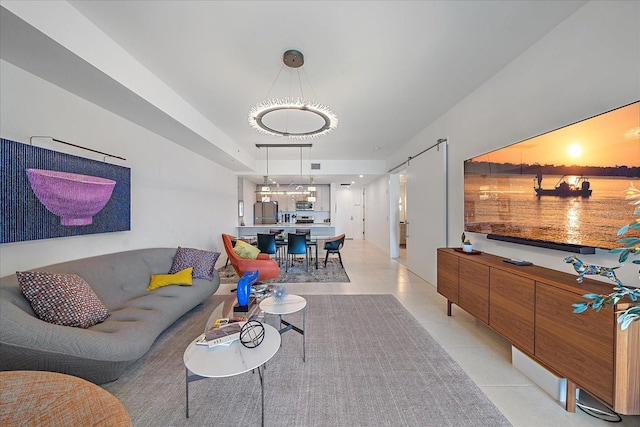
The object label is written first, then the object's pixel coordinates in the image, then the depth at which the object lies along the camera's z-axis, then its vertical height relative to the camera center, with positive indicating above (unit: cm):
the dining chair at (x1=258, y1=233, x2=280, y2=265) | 567 -77
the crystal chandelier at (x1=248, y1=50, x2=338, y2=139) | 256 +117
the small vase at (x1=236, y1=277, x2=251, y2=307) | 247 -85
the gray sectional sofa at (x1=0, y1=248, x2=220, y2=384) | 152 -95
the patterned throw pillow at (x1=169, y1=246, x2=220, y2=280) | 350 -77
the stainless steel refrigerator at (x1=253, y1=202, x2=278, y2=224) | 962 +0
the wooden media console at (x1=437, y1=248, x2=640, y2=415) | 137 -84
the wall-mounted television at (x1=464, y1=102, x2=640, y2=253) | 163 +24
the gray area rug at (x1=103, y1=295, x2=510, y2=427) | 166 -143
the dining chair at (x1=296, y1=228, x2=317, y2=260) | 597 -60
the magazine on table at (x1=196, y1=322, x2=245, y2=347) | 171 -93
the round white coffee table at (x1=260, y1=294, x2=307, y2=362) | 230 -96
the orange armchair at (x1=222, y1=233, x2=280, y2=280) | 438 -102
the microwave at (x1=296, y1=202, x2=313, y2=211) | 1025 +22
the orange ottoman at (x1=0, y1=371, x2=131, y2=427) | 96 -81
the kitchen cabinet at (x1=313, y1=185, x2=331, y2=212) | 1016 +52
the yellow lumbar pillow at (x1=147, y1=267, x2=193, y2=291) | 312 -92
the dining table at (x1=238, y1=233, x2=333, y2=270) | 608 -81
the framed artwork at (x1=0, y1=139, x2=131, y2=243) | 203 +16
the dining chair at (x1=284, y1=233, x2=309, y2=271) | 563 -77
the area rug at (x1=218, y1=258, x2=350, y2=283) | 498 -144
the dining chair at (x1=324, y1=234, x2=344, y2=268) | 610 -87
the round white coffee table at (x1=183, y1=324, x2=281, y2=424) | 142 -95
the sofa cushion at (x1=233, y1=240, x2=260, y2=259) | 470 -78
